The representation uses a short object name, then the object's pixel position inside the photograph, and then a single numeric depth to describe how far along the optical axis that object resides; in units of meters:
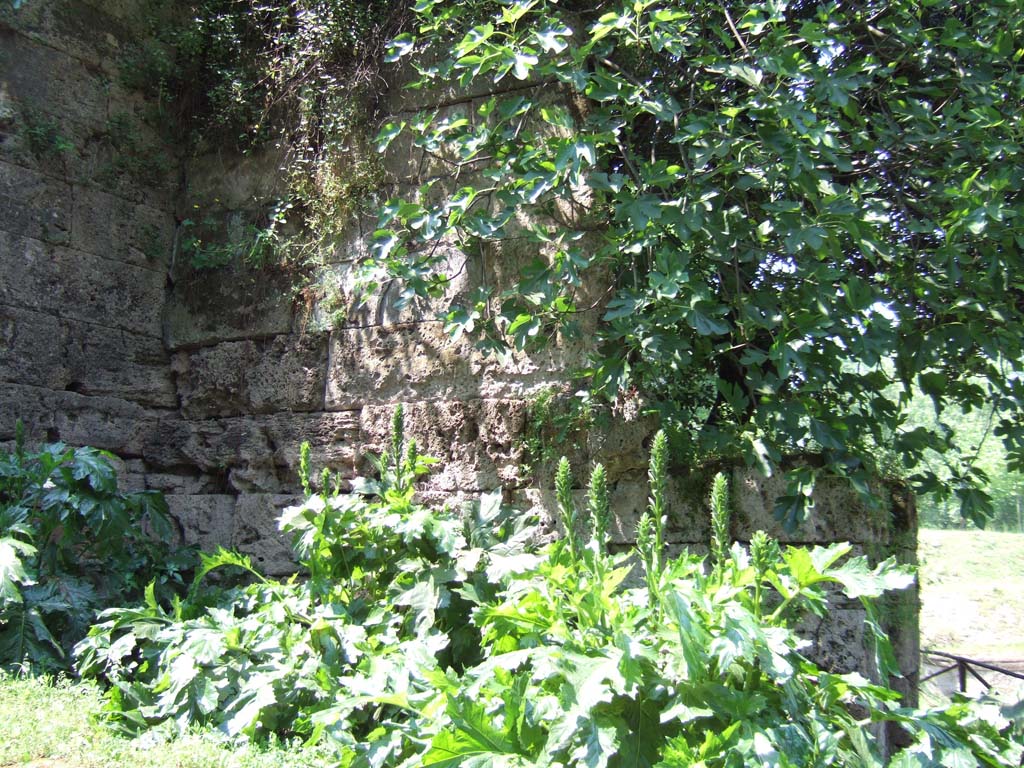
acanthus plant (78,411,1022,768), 1.92
